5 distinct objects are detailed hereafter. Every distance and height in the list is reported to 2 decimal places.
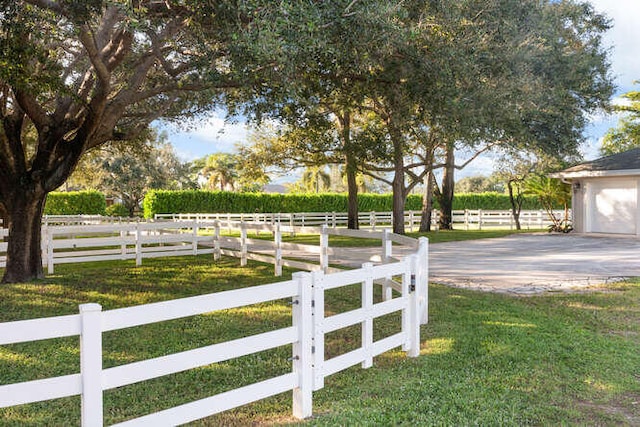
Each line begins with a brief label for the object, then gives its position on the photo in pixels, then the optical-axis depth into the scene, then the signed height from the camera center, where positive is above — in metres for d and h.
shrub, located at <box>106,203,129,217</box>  40.06 -0.11
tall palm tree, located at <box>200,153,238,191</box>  56.28 +3.68
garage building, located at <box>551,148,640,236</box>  21.20 +0.50
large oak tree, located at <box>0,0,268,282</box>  7.96 +2.55
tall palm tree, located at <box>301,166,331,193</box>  49.85 +2.60
